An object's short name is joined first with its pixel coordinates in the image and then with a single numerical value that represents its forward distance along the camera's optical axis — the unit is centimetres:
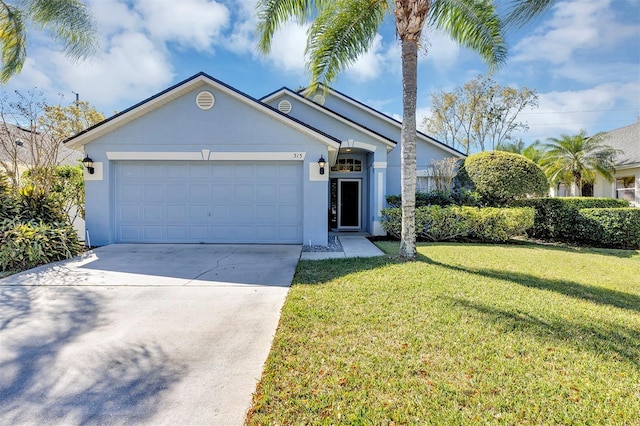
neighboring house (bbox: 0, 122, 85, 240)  1007
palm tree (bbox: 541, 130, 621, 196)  1822
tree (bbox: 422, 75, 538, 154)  2975
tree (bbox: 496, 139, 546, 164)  2208
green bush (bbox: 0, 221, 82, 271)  738
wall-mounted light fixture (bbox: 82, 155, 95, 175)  1017
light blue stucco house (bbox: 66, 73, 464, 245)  1030
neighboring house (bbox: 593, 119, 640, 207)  1706
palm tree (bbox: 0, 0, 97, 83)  1165
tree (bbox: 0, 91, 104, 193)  1026
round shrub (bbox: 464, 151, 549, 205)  1216
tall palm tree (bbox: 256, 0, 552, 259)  809
